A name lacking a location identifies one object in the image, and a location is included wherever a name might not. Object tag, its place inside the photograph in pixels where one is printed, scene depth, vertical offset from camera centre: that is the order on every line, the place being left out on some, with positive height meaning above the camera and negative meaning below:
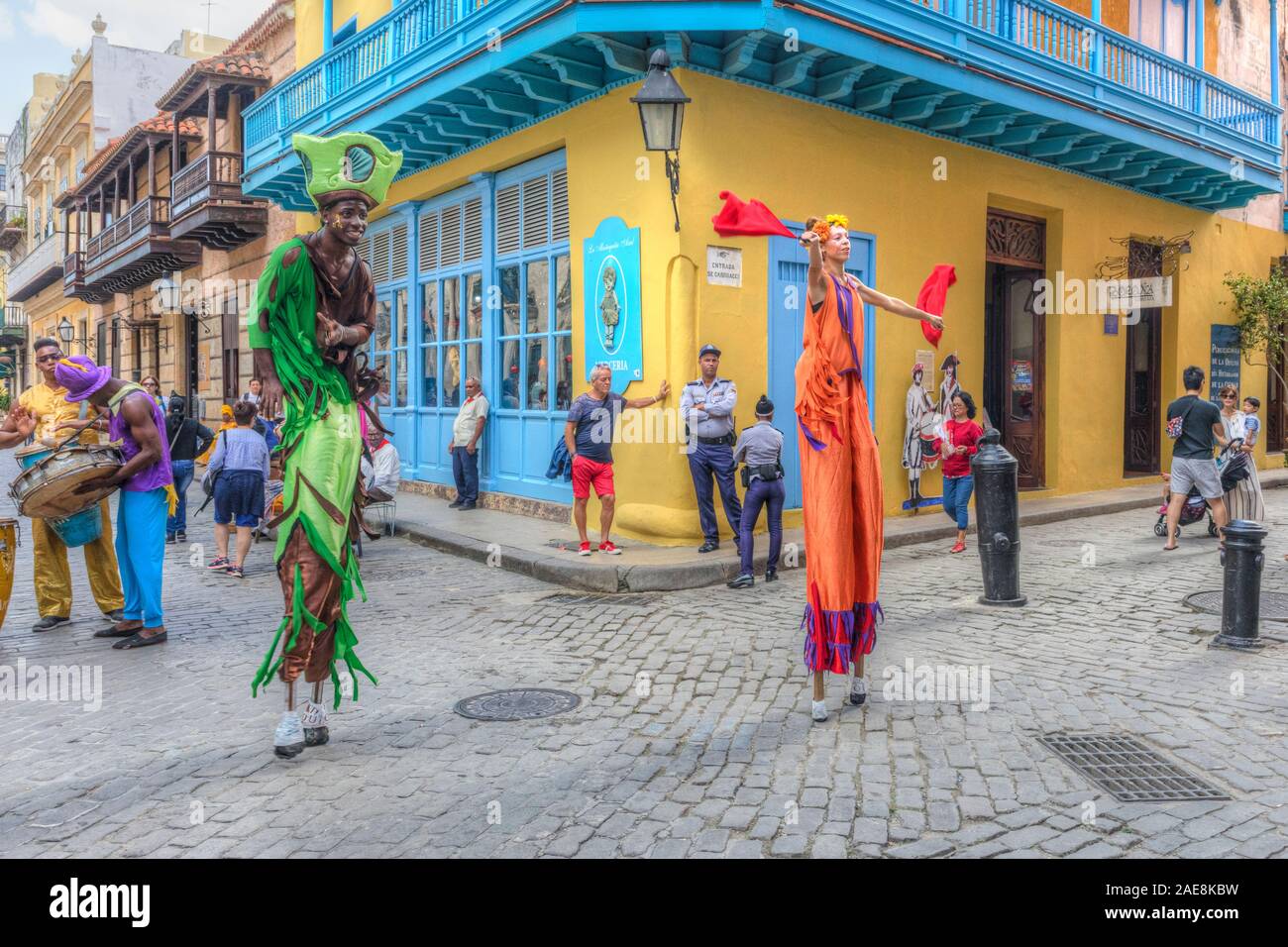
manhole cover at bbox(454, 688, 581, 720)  4.88 -1.42
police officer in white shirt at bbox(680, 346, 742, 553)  8.93 -0.12
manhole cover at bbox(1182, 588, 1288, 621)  6.89 -1.35
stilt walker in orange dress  4.61 -0.24
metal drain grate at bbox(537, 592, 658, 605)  7.80 -1.42
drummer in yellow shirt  6.82 -0.91
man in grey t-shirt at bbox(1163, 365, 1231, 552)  9.89 -0.31
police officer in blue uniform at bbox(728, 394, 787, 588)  8.20 -0.49
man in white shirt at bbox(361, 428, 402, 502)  10.04 -0.55
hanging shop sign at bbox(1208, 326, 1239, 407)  16.55 +0.93
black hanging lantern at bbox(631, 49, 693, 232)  8.45 +2.62
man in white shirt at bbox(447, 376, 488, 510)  12.47 -0.32
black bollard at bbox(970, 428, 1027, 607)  7.41 -0.80
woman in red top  9.77 -0.38
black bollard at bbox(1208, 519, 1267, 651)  6.06 -1.00
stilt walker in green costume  4.17 +0.09
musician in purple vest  6.33 -0.42
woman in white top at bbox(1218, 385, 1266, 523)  9.84 -0.83
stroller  9.78 -0.58
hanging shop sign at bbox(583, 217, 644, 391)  9.91 +1.18
